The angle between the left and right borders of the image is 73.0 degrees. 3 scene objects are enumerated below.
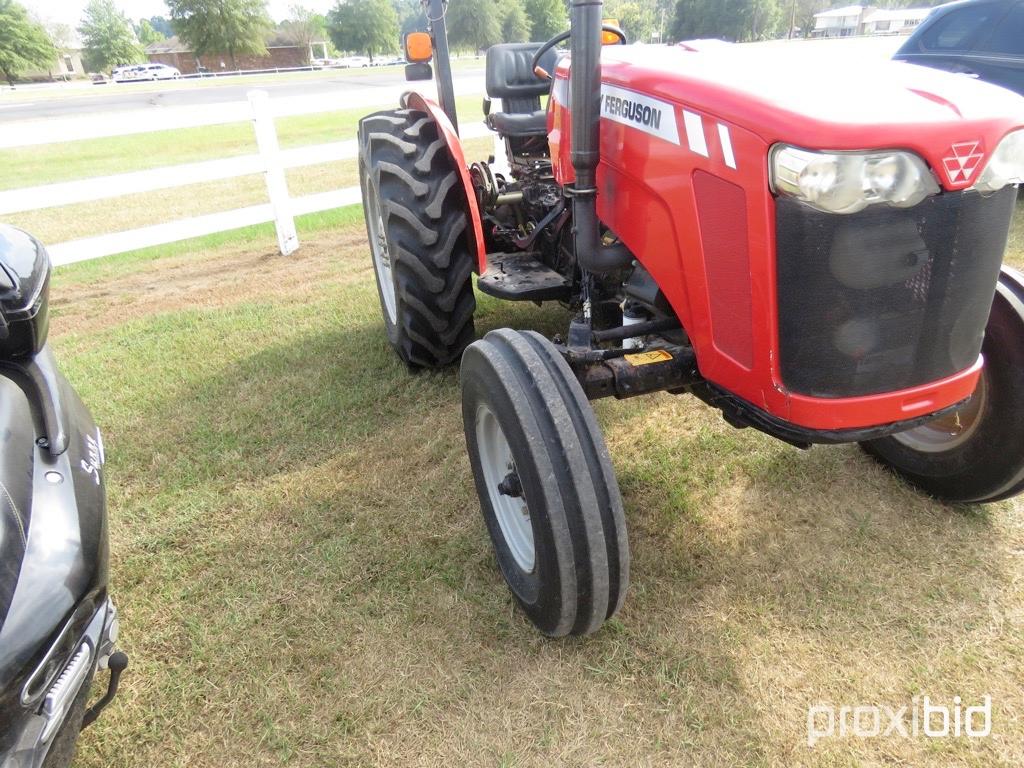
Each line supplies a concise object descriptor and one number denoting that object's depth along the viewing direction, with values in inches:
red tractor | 56.9
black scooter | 50.8
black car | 215.6
